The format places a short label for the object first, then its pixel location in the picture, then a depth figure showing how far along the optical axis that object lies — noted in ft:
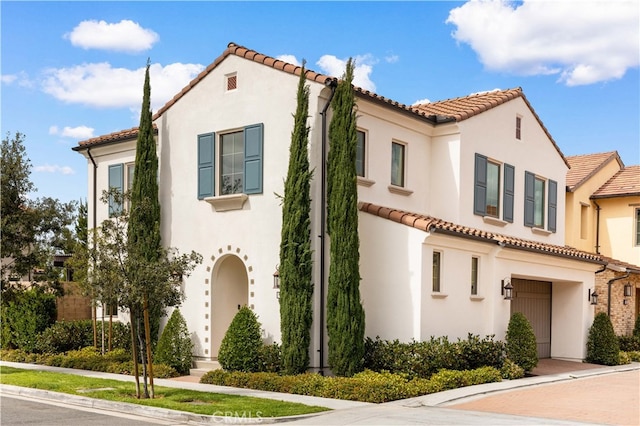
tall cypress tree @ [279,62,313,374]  54.70
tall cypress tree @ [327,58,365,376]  53.52
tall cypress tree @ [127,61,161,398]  64.08
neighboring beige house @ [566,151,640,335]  97.50
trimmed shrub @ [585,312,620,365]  75.92
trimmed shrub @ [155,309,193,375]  61.36
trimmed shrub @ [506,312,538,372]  62.39
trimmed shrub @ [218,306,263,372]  56.54
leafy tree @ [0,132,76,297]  60.75
